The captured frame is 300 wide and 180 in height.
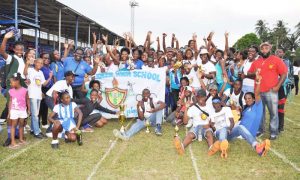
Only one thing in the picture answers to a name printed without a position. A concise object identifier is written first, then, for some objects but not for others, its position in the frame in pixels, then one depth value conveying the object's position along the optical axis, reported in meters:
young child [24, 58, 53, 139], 7.89
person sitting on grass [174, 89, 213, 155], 7.28
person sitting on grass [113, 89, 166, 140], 8.84
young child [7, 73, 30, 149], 7.27
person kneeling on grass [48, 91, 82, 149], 7.65
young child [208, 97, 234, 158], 7.22
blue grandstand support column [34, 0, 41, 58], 22.37
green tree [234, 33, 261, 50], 91.74
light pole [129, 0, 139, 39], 64.75
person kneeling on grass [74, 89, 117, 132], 9.22
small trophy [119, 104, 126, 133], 8.25
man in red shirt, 8.16
